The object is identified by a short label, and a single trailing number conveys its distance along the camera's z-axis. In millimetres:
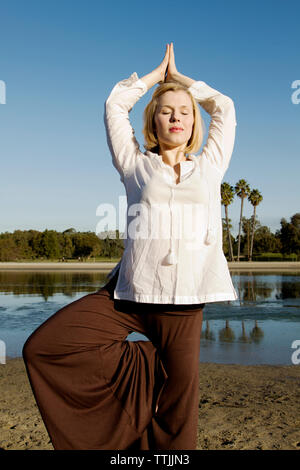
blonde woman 2191
